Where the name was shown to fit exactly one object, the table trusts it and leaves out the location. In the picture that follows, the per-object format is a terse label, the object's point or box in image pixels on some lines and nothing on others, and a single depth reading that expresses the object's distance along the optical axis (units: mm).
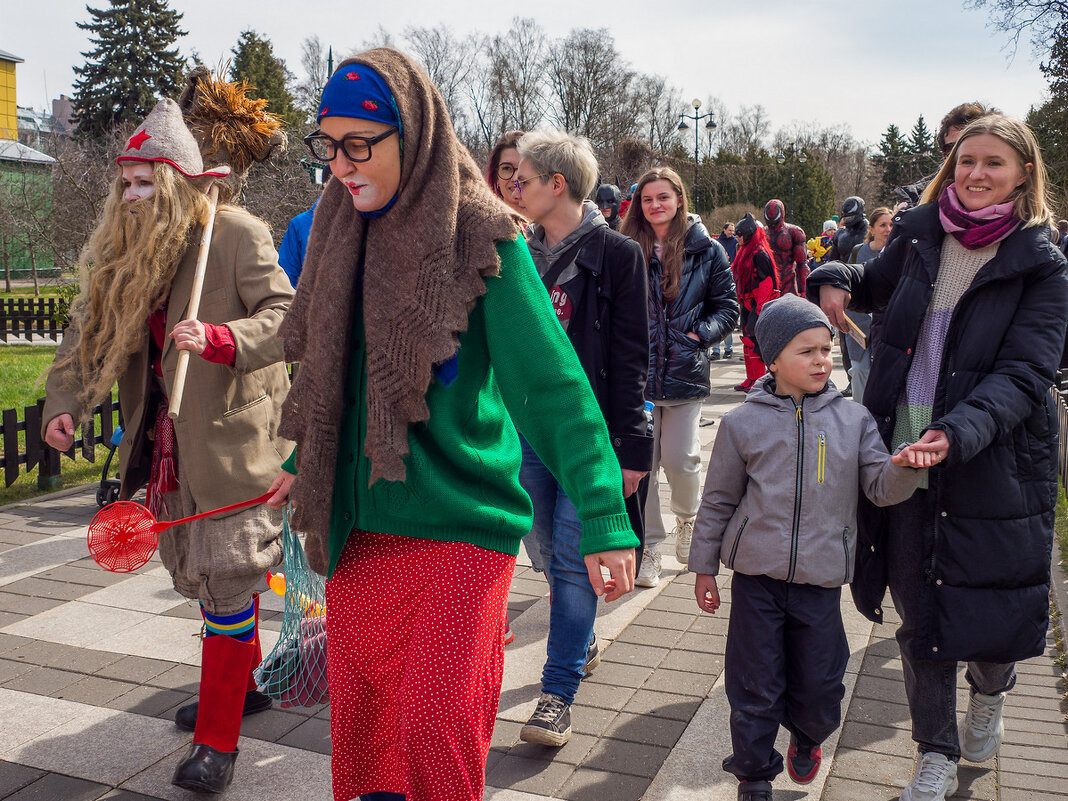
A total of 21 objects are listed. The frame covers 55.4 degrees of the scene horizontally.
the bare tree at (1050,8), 24609
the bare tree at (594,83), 48094
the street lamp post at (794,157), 48844
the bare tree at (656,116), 49406
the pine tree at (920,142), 66562
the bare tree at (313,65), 41719
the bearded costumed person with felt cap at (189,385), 3166
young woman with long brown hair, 5207
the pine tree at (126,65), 43281
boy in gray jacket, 2934
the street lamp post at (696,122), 33025
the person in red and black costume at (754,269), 10242
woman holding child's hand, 2932
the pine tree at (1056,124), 27469
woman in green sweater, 2109
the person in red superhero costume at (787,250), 11227
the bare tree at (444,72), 43219
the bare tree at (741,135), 62688
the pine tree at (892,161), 63438
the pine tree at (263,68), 46028
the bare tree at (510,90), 46594
